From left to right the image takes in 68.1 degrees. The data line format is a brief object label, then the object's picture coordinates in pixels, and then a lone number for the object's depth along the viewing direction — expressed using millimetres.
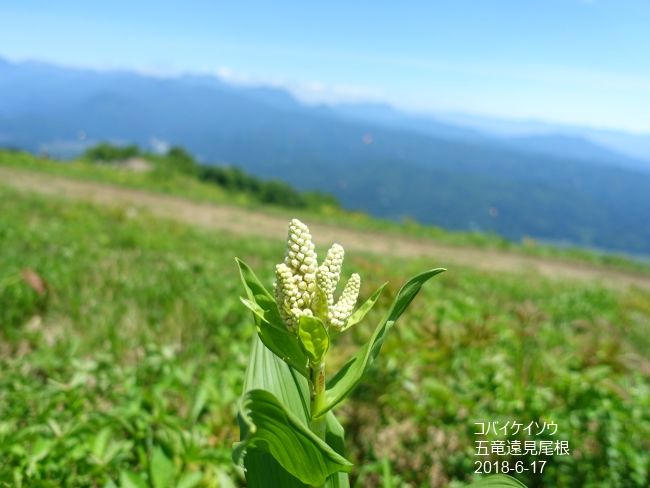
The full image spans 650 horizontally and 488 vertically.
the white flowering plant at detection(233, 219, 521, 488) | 246
